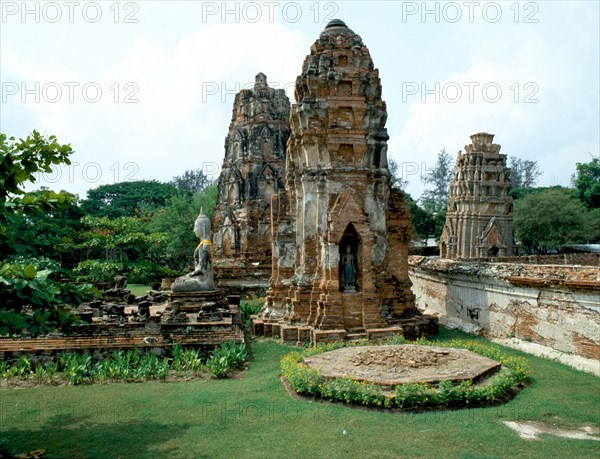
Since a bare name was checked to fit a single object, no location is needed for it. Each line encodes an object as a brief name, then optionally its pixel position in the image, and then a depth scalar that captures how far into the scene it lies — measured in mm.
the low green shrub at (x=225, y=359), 11984
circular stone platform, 10109
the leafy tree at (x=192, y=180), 98500
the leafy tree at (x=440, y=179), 75350
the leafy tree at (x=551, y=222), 44969
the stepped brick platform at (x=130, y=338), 12742
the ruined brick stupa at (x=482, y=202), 35750
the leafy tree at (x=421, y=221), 51312
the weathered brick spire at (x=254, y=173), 35281
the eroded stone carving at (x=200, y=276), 18109
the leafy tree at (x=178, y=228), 42647
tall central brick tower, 15234
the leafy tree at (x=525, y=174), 89312
